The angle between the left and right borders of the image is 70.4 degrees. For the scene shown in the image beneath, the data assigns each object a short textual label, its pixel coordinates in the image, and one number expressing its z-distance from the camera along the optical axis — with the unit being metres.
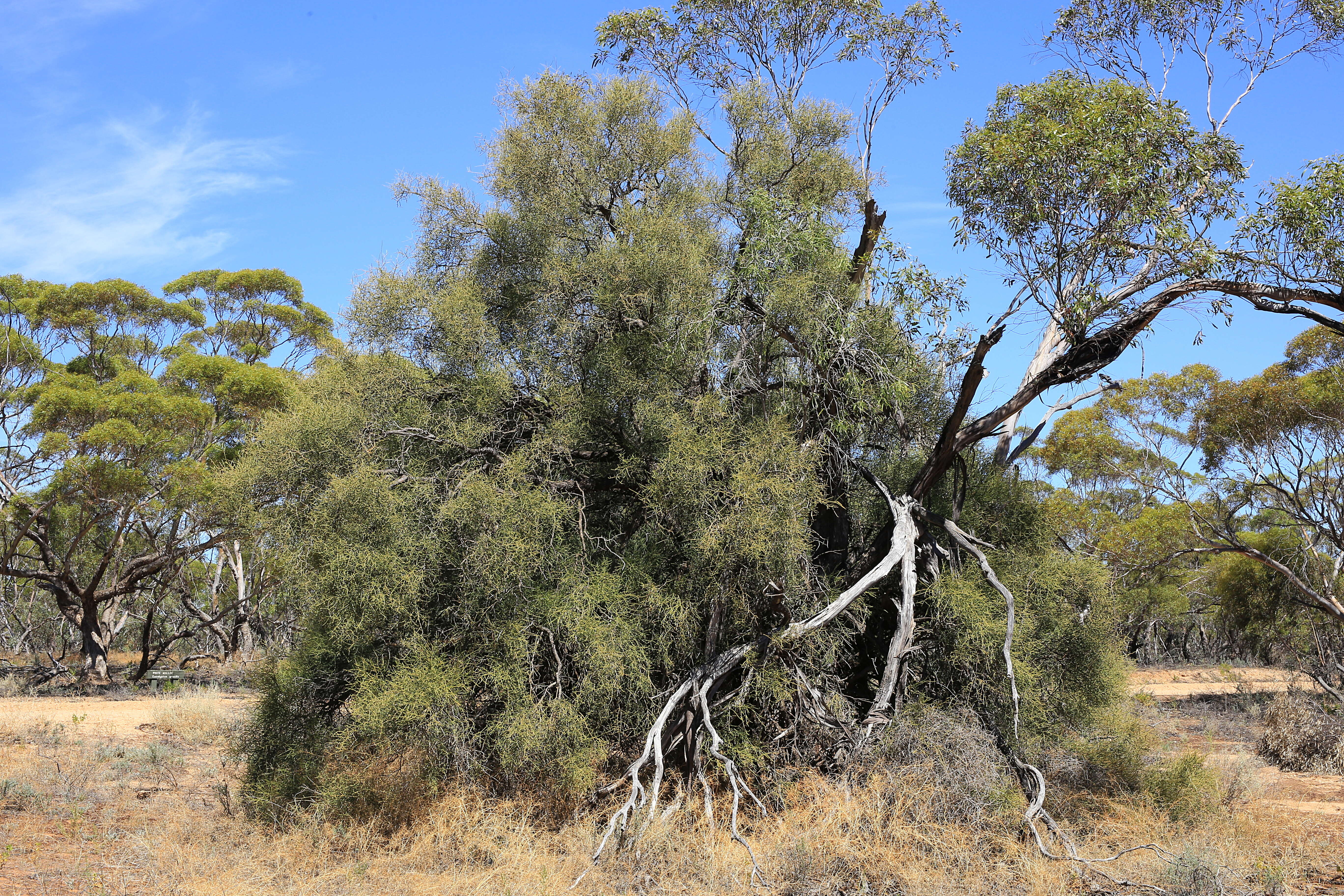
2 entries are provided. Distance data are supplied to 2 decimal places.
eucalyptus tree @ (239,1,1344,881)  8.94
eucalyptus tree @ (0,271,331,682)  19.89
